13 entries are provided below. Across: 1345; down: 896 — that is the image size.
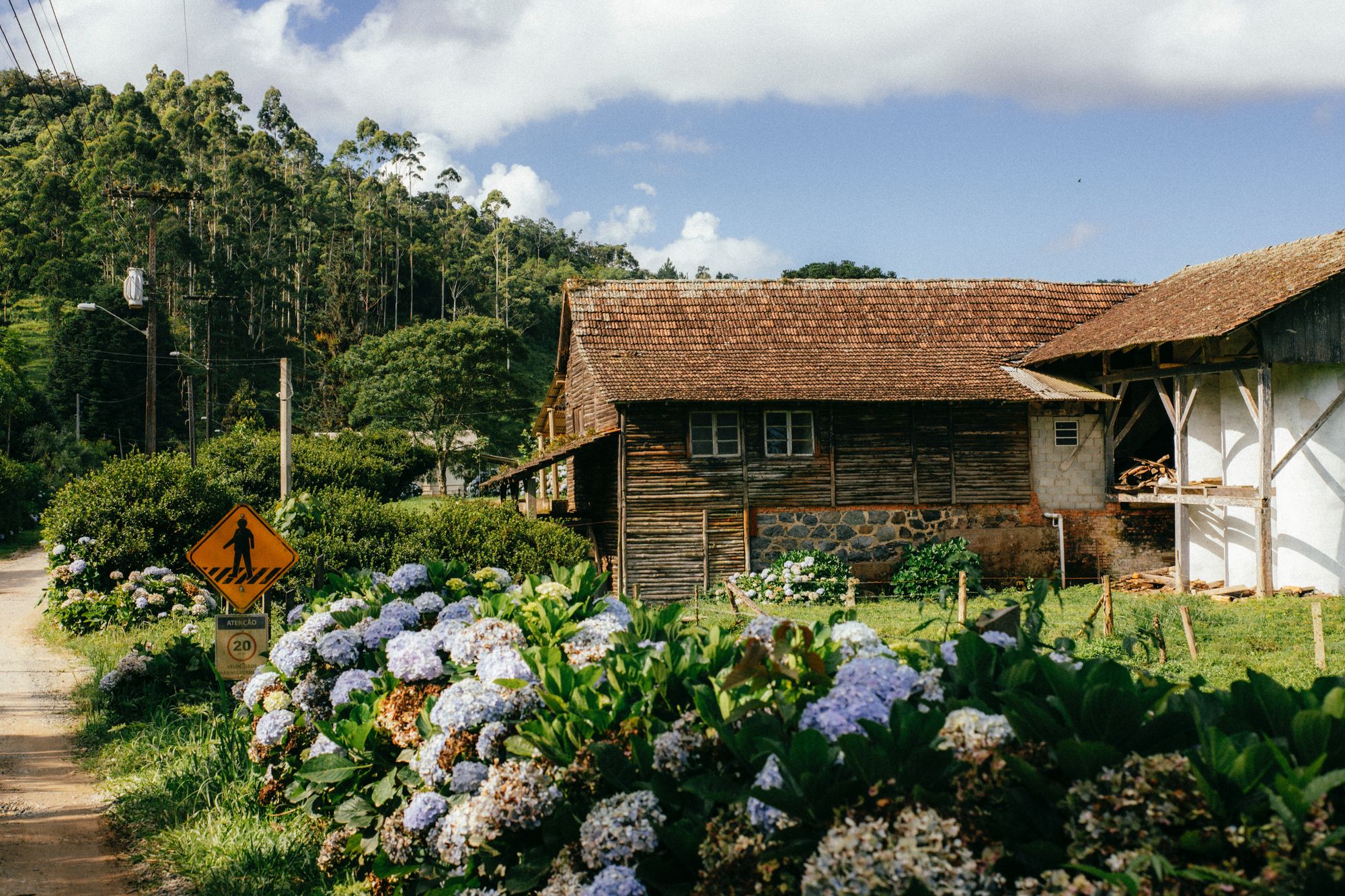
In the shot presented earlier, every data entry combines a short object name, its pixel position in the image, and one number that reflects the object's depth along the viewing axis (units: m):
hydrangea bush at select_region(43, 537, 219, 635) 16.05
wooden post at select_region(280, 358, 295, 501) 22.08
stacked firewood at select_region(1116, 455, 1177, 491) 21.95
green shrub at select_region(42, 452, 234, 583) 17.97
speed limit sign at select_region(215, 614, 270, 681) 8.29
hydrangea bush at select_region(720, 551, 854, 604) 21.02
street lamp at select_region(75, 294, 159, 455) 31.05
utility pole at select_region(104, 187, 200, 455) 30.30
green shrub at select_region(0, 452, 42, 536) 34.25
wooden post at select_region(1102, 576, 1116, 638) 13.30
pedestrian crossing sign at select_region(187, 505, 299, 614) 8.50
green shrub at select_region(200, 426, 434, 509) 28.50
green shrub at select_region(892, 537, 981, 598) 21.16
